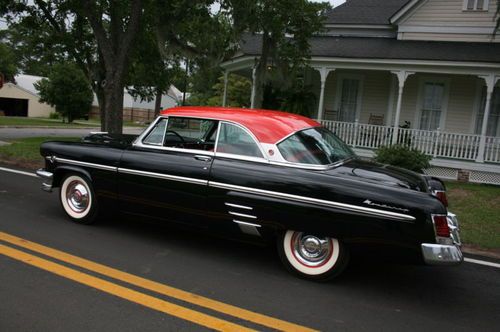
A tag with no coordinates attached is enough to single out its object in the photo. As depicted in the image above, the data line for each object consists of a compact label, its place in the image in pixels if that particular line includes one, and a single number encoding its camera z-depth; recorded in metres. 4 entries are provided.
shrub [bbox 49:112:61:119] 48.50
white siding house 13.68
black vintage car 4.27
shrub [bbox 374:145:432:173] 11.10
